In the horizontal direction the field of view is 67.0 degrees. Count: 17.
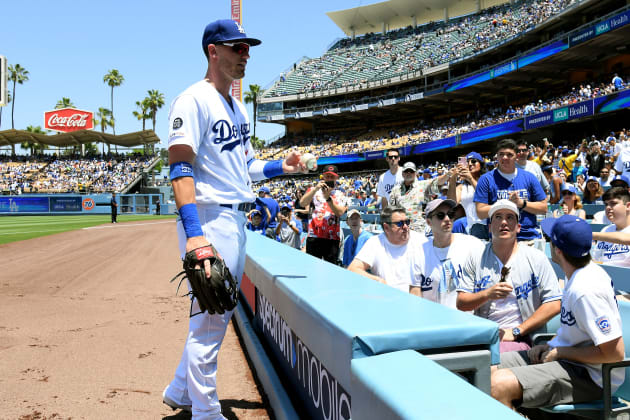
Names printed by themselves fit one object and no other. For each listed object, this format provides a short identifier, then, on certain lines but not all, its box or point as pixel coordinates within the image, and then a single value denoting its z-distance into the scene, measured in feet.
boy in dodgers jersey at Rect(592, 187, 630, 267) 14.84
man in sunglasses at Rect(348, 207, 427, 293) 13.06
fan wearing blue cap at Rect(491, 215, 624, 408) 7.54
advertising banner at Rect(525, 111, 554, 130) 84.84
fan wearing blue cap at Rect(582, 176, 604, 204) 30.25
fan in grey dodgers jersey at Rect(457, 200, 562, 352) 9.57
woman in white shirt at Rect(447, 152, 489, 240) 18.10
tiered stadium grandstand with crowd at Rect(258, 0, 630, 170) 89.26
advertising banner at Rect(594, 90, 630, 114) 68.39
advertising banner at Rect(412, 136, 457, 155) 118.09
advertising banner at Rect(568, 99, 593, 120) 75.15
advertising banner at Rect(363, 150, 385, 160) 139.23
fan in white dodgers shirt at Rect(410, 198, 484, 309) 11.81
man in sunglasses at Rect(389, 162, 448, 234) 20.53
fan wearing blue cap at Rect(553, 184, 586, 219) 23.97
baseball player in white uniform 7.40
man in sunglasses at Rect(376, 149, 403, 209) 22.26
